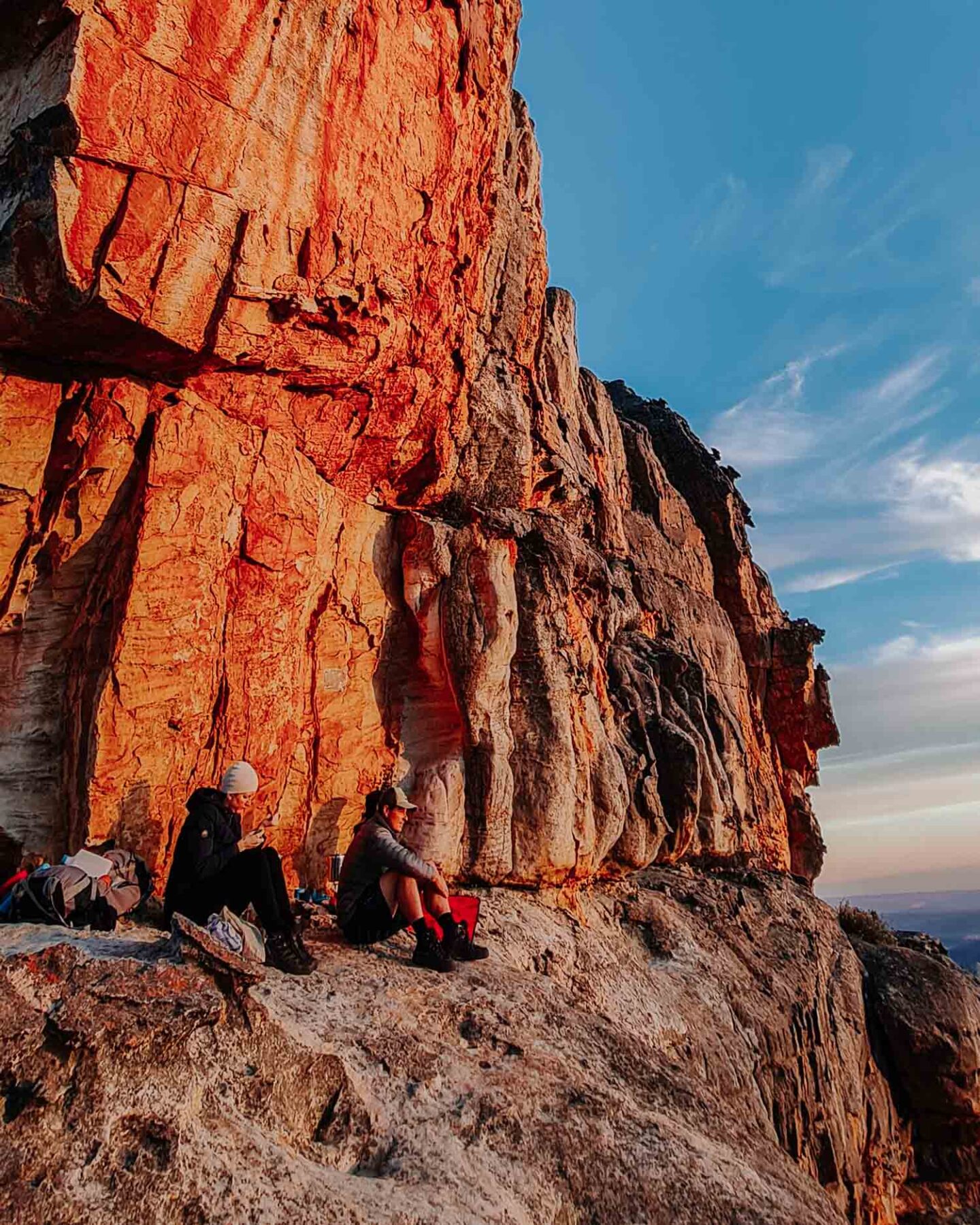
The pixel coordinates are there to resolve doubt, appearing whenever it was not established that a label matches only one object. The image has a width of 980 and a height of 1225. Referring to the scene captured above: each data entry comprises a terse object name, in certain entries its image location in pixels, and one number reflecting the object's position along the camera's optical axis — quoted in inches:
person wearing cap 323.0
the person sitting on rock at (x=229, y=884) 276.7
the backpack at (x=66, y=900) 274.7
